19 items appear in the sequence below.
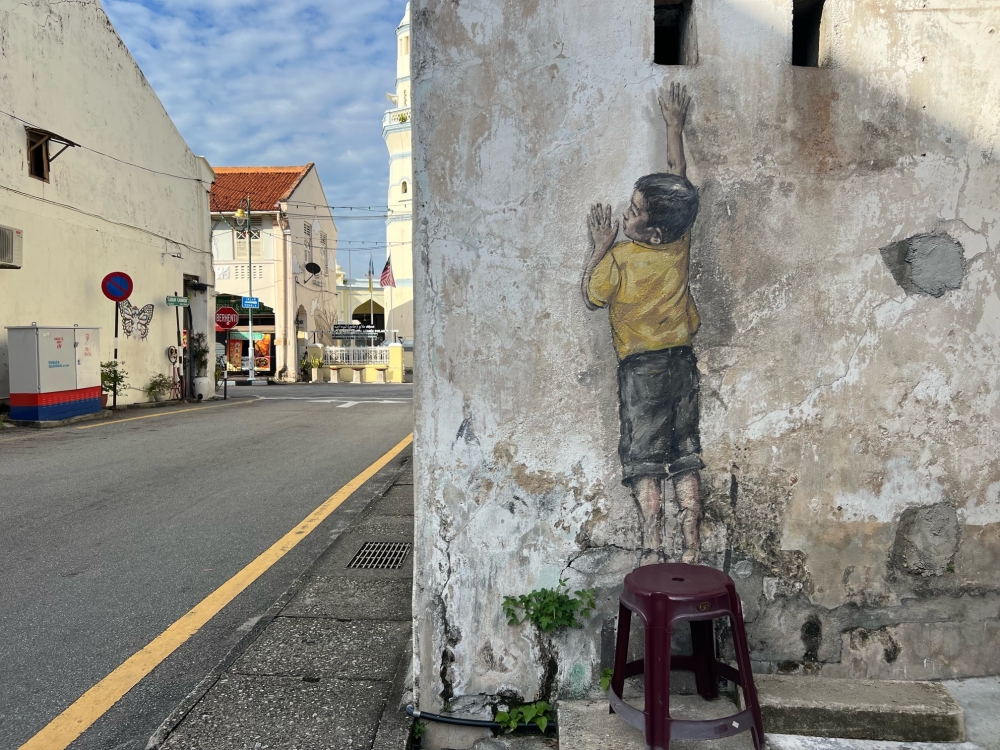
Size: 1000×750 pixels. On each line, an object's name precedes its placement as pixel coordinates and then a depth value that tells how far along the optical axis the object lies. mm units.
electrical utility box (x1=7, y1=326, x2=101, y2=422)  11953
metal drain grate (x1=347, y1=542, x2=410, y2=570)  4371
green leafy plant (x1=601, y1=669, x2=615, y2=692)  2498
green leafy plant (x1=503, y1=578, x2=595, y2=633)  2477
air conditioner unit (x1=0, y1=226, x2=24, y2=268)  12031
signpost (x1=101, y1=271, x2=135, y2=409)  14617
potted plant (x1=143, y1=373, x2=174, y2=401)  17172
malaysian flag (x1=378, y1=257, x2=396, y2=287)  32438
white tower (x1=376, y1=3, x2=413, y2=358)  40562
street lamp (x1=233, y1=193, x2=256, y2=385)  29297
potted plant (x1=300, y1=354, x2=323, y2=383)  32281
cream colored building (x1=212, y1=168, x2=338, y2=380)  30938
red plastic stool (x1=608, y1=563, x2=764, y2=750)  2082
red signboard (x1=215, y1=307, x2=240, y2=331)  22594
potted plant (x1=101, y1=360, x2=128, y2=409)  14758
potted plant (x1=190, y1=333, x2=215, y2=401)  19338
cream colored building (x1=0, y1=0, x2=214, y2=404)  12984
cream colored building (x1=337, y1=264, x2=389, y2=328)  48688
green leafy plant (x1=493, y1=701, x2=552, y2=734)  2461
